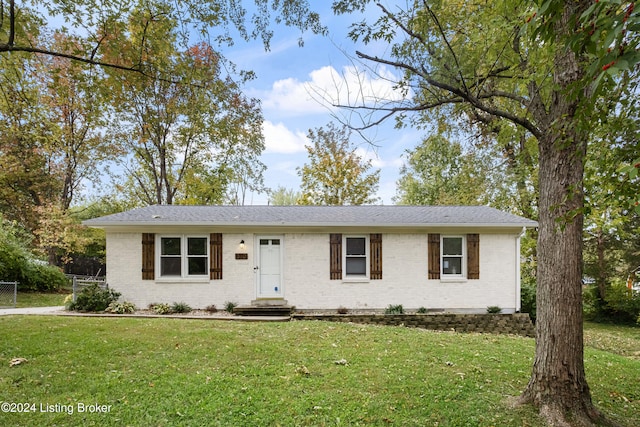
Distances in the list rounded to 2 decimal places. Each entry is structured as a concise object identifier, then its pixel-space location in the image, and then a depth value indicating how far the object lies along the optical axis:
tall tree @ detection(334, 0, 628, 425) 3.64
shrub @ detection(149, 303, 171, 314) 9.68
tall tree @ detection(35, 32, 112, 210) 18.09
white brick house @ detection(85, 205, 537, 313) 10.16
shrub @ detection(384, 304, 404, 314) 9.95
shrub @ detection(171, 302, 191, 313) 9.82
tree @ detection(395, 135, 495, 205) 18.29
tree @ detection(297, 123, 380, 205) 24.12
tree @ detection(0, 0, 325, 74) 5.73
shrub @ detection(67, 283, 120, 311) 9.56
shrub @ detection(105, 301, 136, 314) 9.42
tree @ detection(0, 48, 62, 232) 17.92
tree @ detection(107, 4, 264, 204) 17.92
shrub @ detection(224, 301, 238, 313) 9.93
